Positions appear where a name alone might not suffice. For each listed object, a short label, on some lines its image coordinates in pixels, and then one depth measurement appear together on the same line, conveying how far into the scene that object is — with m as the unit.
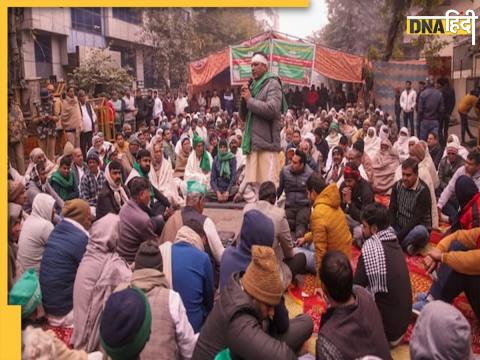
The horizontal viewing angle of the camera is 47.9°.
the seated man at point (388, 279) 2.99
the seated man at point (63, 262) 3.40
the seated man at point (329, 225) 3.78
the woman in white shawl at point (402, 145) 7.66
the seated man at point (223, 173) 7.09
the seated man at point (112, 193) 5.03
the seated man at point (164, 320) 2.34
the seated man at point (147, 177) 5.60
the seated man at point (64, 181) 5.38
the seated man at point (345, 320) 2.11
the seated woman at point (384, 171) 6.98
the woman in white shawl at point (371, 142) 7.89
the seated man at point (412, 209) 4.74
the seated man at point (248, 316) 2.07
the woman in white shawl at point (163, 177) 6.14
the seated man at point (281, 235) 3.79
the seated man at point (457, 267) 3.19
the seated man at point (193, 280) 2.93
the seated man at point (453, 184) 5.00
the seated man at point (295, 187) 5.36
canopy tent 13.09
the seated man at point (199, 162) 7.46
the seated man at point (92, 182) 5.62
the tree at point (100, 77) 16.12
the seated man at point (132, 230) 3.76
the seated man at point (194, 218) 3.71
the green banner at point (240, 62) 13.24
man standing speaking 4.57
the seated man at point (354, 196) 5.07
